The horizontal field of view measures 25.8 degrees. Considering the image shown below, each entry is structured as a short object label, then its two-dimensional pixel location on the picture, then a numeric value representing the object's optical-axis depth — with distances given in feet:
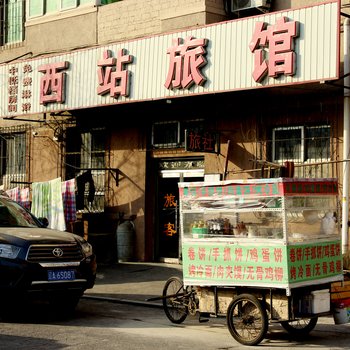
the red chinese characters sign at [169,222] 60.70
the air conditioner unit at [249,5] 53.67
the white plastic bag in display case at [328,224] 32.07
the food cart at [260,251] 30.12
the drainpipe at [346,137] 46.70
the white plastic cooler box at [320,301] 30.25
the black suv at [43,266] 34.60
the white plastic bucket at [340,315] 31.07
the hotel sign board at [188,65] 44.39
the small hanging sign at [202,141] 52.13
